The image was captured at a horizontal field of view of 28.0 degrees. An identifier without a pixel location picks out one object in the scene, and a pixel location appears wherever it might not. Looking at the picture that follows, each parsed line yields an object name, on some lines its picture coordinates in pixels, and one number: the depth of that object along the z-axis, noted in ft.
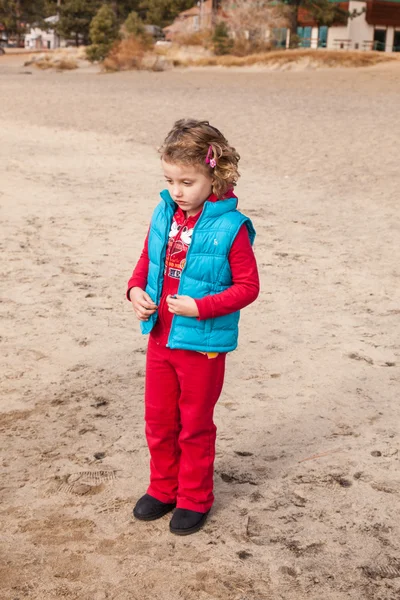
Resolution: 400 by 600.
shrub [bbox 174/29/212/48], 129.82
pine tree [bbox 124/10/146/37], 126.19
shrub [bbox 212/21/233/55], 119.75
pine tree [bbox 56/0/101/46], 155.78
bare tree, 123.54
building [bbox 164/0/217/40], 148.77
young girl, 8.42
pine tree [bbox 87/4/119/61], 122.62
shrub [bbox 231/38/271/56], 117.60
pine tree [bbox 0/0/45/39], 182.39
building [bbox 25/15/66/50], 209.77
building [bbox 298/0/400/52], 126.11
